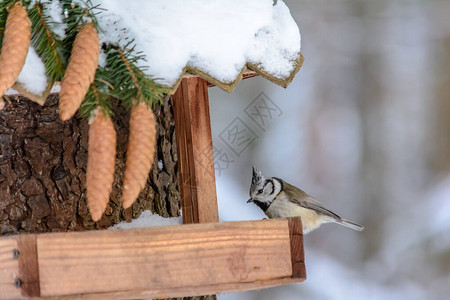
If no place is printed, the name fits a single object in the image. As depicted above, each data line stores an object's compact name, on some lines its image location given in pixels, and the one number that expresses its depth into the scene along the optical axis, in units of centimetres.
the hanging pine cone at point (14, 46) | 515
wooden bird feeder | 521
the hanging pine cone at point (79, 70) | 514
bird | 576
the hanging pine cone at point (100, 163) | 514
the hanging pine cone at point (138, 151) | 515
